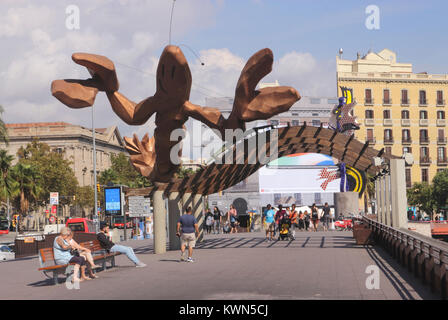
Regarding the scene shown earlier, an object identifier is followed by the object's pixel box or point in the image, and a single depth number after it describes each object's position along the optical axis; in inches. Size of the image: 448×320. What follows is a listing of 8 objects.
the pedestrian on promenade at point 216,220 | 1567.2
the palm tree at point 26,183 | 2267.5
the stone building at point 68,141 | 4045.3
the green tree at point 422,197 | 3309.5
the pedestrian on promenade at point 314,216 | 1499.8
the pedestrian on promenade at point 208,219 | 1494.8
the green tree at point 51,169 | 2869.1
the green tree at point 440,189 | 3216.0
